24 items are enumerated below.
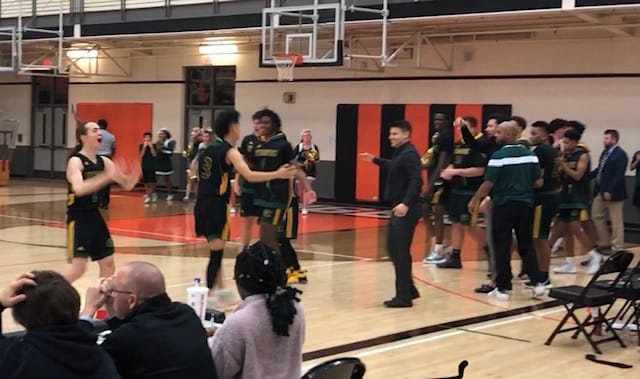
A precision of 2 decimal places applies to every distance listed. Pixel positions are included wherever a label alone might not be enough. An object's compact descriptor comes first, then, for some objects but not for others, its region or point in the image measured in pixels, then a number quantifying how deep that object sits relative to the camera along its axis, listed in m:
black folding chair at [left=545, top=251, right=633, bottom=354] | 6.46
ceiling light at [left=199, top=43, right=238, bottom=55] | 20.66
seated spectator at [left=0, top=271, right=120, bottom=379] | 2.62
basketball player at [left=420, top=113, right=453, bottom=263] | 9.81
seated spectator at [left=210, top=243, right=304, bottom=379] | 3.33
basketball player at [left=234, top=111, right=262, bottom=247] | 8.61
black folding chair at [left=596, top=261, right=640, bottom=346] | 6.68
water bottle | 4.03
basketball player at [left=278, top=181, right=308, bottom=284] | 8.63
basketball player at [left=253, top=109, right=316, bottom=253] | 8.40
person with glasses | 2.98
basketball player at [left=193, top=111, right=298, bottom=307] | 7.30
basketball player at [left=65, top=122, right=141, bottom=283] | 6.39
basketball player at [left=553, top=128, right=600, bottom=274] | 10.32
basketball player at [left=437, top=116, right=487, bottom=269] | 9.52
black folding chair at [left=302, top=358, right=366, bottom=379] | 3.12
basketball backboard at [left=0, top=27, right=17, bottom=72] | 19.47
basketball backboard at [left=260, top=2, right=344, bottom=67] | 14.95
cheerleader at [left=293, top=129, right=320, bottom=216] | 14.98
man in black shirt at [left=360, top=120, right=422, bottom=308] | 7.76
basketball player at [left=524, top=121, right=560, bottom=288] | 9.00
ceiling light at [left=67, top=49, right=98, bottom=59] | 22.91
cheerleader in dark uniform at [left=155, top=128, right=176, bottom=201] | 19.12
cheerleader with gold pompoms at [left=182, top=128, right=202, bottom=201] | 17.23
